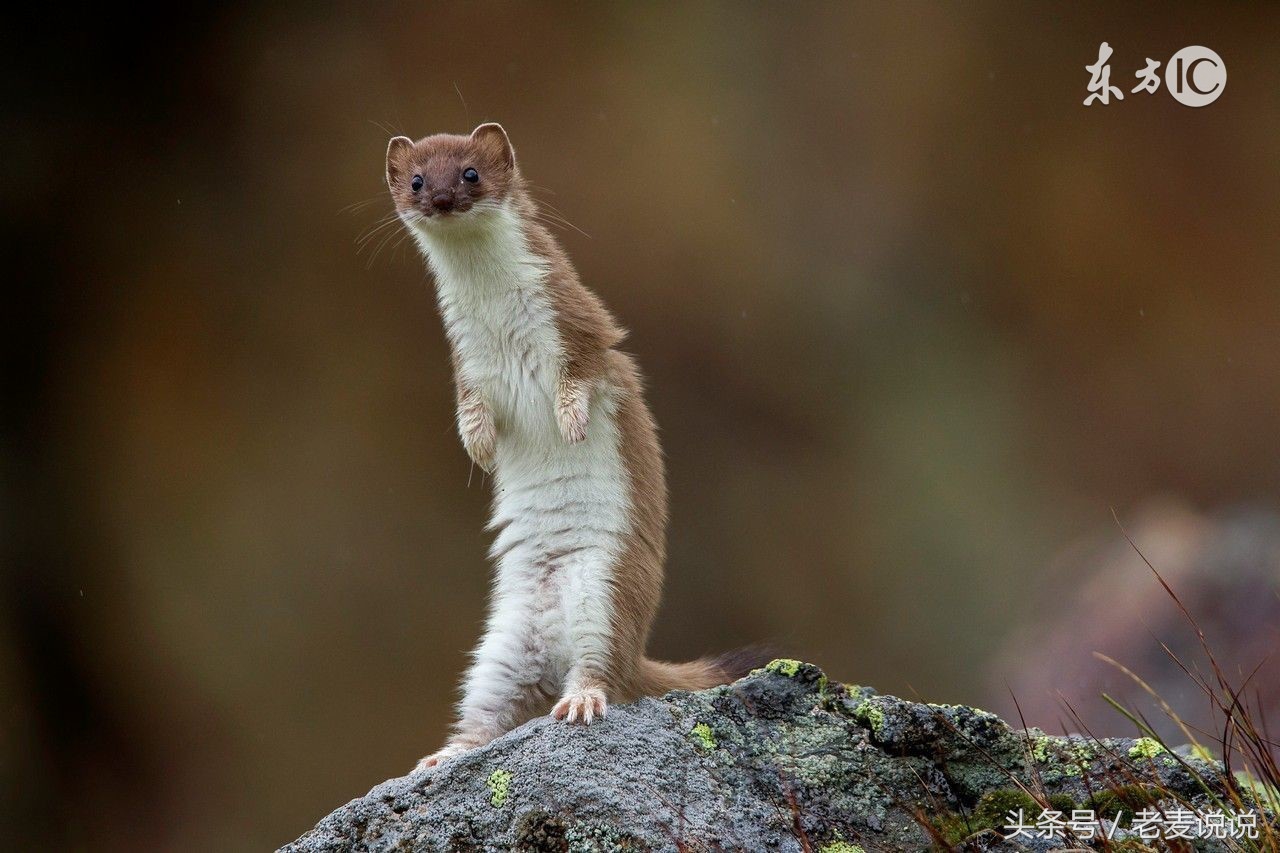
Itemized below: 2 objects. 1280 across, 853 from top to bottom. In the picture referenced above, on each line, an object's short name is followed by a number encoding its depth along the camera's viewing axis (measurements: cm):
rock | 657
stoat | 855
